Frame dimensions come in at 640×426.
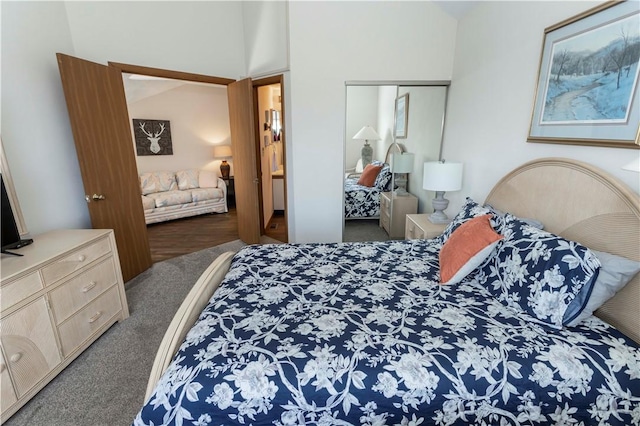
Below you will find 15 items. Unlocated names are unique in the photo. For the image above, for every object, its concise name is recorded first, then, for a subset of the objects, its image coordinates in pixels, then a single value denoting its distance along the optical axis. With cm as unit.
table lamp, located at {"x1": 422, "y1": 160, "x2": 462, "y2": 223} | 278
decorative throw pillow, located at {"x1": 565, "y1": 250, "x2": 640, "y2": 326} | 131
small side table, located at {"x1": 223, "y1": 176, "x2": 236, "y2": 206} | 640
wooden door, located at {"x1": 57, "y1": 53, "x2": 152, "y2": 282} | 252
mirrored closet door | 345
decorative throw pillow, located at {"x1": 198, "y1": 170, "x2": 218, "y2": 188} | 590
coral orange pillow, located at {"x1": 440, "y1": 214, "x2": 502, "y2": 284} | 168
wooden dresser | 160
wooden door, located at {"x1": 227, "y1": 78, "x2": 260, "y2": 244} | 368
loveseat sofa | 514
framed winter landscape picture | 145
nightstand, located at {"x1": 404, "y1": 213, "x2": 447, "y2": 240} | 273
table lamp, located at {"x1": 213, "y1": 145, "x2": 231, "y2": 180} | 632
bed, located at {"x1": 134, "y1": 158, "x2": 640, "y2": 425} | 112
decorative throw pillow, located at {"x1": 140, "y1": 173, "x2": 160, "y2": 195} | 534
